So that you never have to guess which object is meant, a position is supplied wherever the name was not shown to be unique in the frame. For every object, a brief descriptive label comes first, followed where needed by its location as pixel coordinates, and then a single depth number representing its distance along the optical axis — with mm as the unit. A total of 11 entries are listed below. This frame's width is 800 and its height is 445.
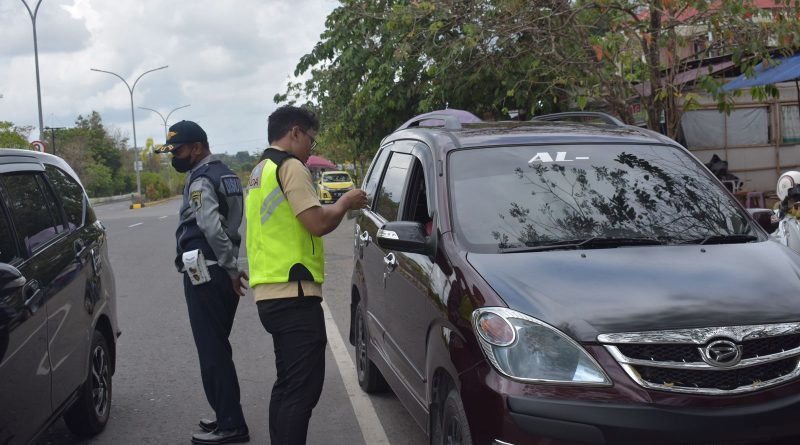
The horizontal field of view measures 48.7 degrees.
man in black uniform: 4949
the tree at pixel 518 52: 9727
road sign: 29922
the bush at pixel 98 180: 69000
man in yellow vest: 4199
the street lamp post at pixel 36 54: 33250
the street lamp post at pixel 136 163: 59372
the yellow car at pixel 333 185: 42188
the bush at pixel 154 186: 66250
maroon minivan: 3127
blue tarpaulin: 10414
